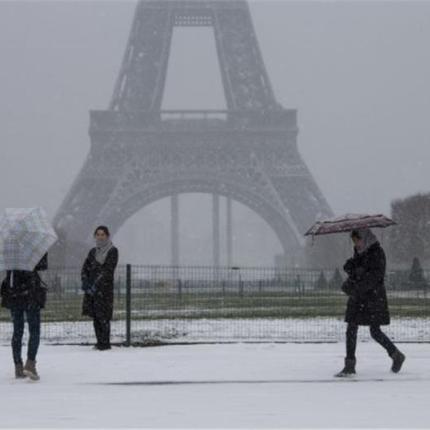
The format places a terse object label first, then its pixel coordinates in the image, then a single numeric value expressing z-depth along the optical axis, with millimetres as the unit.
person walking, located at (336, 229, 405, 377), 12808
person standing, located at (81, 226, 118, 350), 15956
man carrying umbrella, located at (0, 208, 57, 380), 12502
